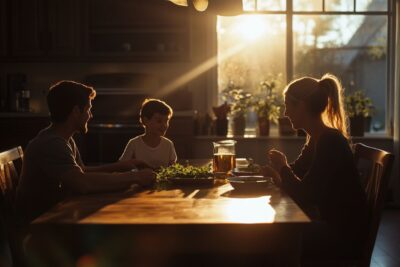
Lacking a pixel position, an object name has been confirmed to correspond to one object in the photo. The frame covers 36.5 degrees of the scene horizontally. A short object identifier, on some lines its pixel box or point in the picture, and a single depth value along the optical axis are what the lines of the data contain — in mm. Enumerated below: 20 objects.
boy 3424
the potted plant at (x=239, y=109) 5746
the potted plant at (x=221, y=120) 5617
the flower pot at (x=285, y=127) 5684
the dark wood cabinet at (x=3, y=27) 5695
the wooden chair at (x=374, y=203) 2154
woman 2234
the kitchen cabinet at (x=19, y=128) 5500
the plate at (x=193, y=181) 2453
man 2166
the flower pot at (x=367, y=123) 5813
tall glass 2754
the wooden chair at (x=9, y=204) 2107
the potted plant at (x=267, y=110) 5711
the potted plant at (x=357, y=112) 5605
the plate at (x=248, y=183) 2283
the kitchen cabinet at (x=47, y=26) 5641
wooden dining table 1630
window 5895
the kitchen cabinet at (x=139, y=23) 5676
